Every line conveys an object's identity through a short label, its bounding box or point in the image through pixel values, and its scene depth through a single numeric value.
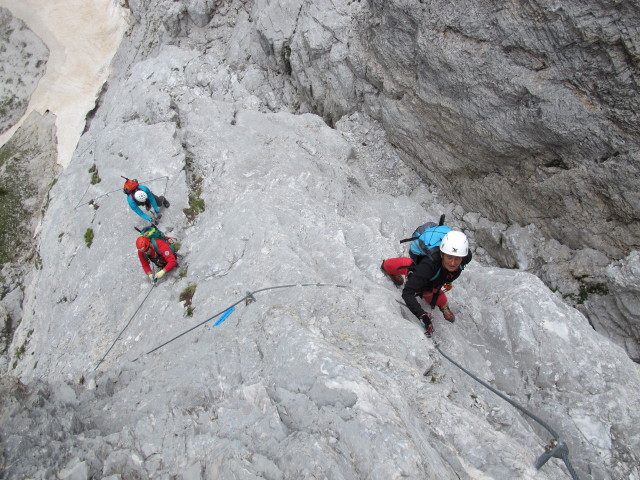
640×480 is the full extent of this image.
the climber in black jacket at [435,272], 7.07
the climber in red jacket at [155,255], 10.34
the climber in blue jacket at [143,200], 11.84
